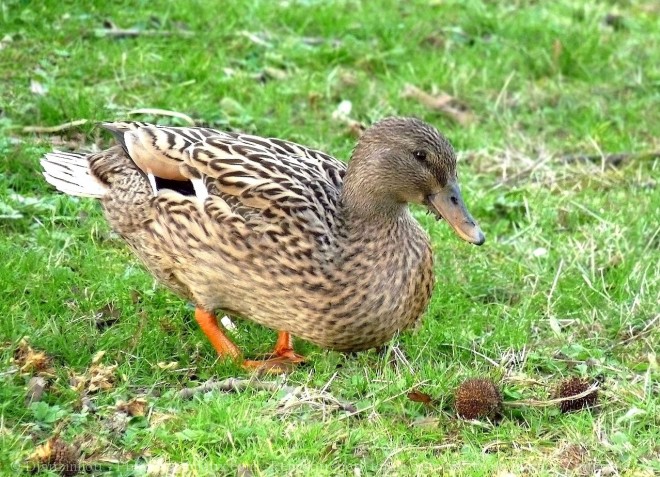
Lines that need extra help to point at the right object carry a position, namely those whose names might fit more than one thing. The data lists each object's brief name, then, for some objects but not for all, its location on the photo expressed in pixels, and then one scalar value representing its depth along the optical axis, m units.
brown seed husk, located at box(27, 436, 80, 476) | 8.23
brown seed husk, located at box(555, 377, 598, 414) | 9.55
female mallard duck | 9.65
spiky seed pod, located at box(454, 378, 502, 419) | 9.28
